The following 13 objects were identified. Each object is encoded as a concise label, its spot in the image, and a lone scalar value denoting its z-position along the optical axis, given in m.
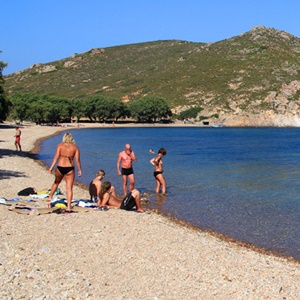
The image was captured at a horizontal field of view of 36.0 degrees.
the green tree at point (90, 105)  105.57
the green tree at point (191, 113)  110.38
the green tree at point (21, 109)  86.44
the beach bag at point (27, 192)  14.57
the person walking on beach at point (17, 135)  32.02
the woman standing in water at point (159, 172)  16.49
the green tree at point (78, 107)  106.06
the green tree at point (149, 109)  105.38
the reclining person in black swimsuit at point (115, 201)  12.88
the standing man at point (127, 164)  15.34
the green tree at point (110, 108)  105.06
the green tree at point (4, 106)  53.73
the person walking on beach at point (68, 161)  11.27
